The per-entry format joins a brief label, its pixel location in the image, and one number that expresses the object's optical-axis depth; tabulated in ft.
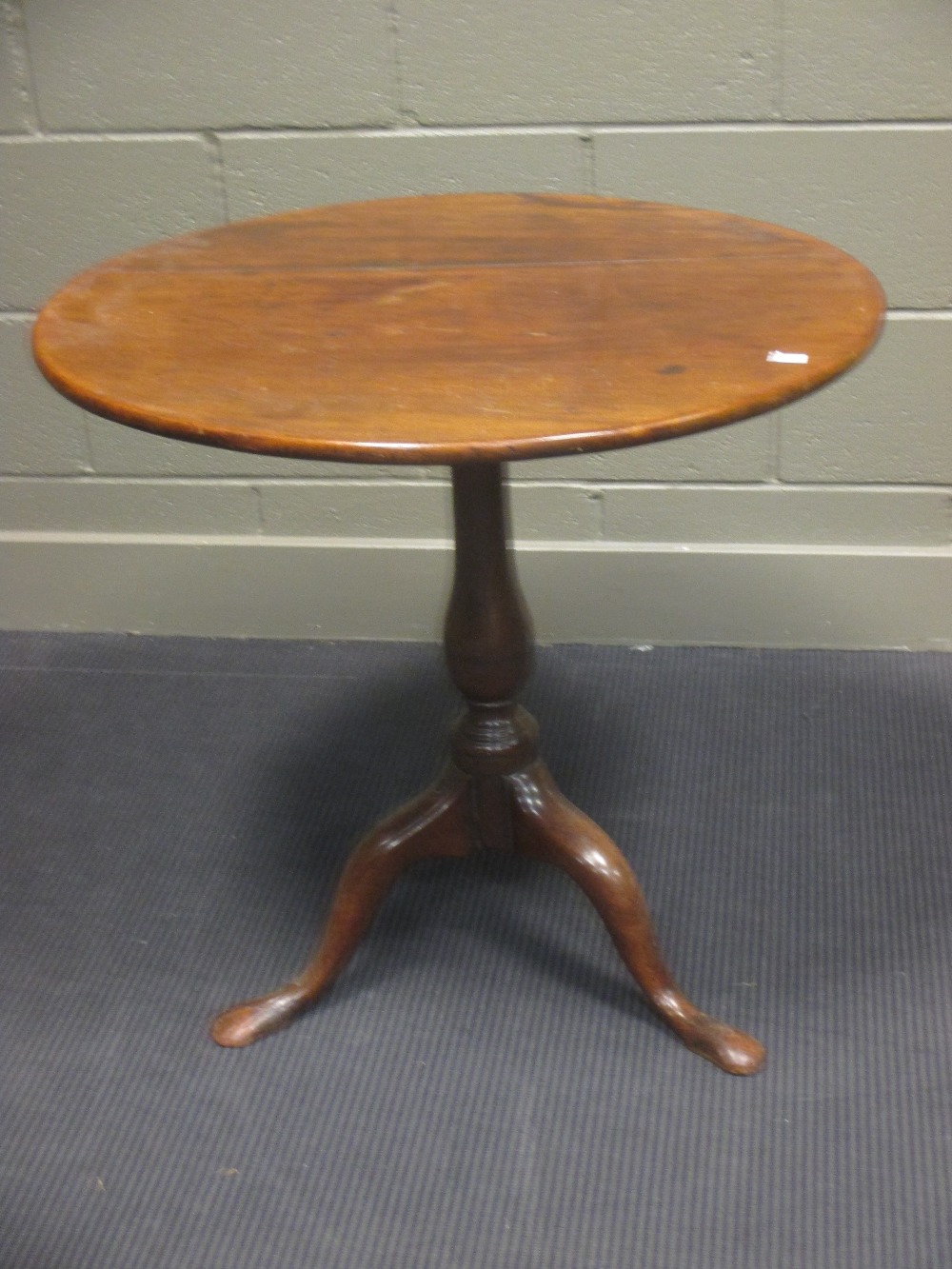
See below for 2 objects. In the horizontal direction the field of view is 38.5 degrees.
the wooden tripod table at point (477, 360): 3.27
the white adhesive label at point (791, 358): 3.45
